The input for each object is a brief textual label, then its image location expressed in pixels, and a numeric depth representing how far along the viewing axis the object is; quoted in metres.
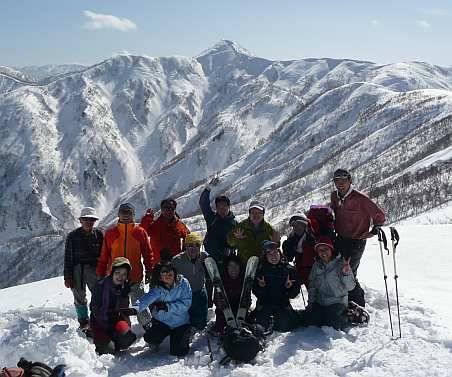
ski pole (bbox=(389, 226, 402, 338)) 8.45
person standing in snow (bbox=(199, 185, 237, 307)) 10.27
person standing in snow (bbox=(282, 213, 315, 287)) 9.60
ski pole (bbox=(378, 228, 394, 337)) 8.44
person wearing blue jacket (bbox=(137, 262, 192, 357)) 8.43
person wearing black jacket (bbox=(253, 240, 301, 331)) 8.80
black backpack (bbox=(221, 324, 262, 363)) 7.55
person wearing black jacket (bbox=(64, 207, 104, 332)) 9.84
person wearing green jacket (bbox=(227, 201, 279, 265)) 9.70
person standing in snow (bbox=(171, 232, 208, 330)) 9.32
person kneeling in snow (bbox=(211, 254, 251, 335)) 9.10
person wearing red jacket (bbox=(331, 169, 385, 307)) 8.90
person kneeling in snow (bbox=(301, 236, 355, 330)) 8.54
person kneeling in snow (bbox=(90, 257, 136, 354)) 8.38
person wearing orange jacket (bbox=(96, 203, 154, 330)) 9.60
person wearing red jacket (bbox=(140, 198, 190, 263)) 10.93
